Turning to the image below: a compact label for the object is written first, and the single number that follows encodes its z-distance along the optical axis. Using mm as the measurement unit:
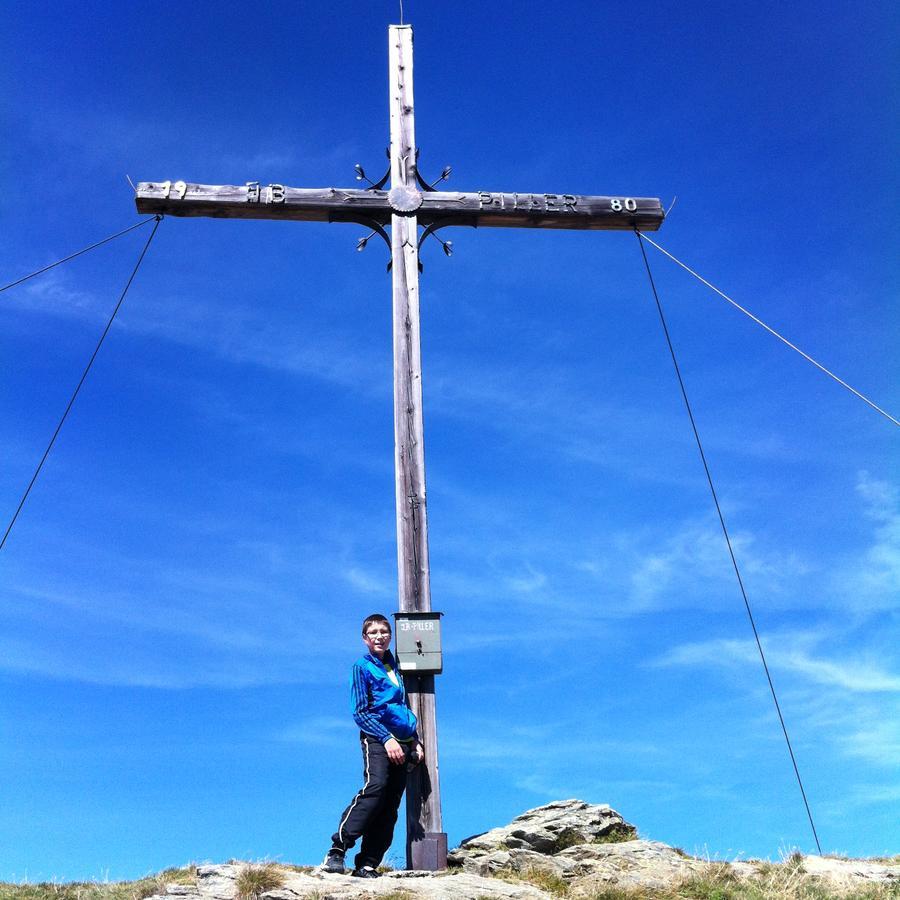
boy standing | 8773
